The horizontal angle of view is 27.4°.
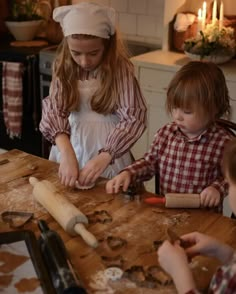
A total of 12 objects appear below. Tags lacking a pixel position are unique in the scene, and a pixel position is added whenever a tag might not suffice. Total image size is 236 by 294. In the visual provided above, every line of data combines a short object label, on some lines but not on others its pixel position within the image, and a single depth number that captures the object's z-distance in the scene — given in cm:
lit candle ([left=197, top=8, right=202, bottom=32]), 299
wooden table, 107
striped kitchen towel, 316
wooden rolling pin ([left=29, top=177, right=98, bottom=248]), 119
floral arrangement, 276
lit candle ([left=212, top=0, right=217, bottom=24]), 299
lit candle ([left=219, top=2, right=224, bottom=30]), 294
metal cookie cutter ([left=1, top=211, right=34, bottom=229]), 126
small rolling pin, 134
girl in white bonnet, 165
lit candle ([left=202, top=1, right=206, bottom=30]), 297
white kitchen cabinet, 279
